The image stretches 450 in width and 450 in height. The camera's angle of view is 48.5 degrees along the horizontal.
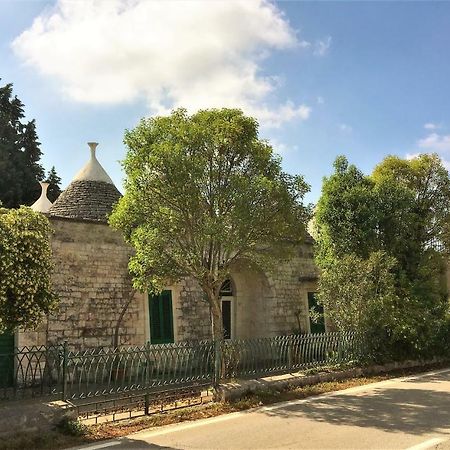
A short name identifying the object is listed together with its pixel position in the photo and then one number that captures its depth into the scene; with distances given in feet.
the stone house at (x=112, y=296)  39.19
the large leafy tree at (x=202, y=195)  29.19
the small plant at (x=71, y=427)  21.77
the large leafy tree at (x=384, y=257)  42.55
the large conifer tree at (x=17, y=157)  86.17
